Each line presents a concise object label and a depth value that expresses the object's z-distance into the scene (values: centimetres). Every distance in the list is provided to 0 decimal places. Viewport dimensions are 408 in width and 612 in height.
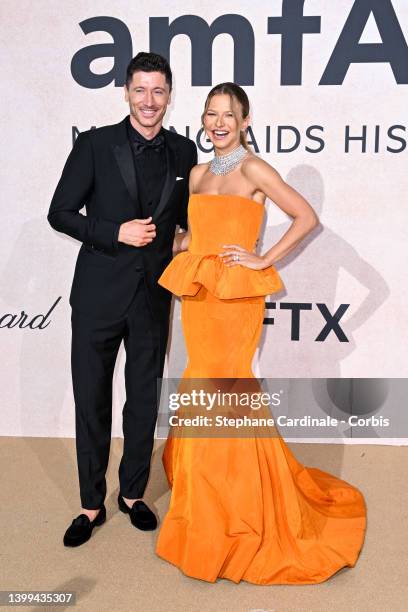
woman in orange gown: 252
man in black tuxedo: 261
